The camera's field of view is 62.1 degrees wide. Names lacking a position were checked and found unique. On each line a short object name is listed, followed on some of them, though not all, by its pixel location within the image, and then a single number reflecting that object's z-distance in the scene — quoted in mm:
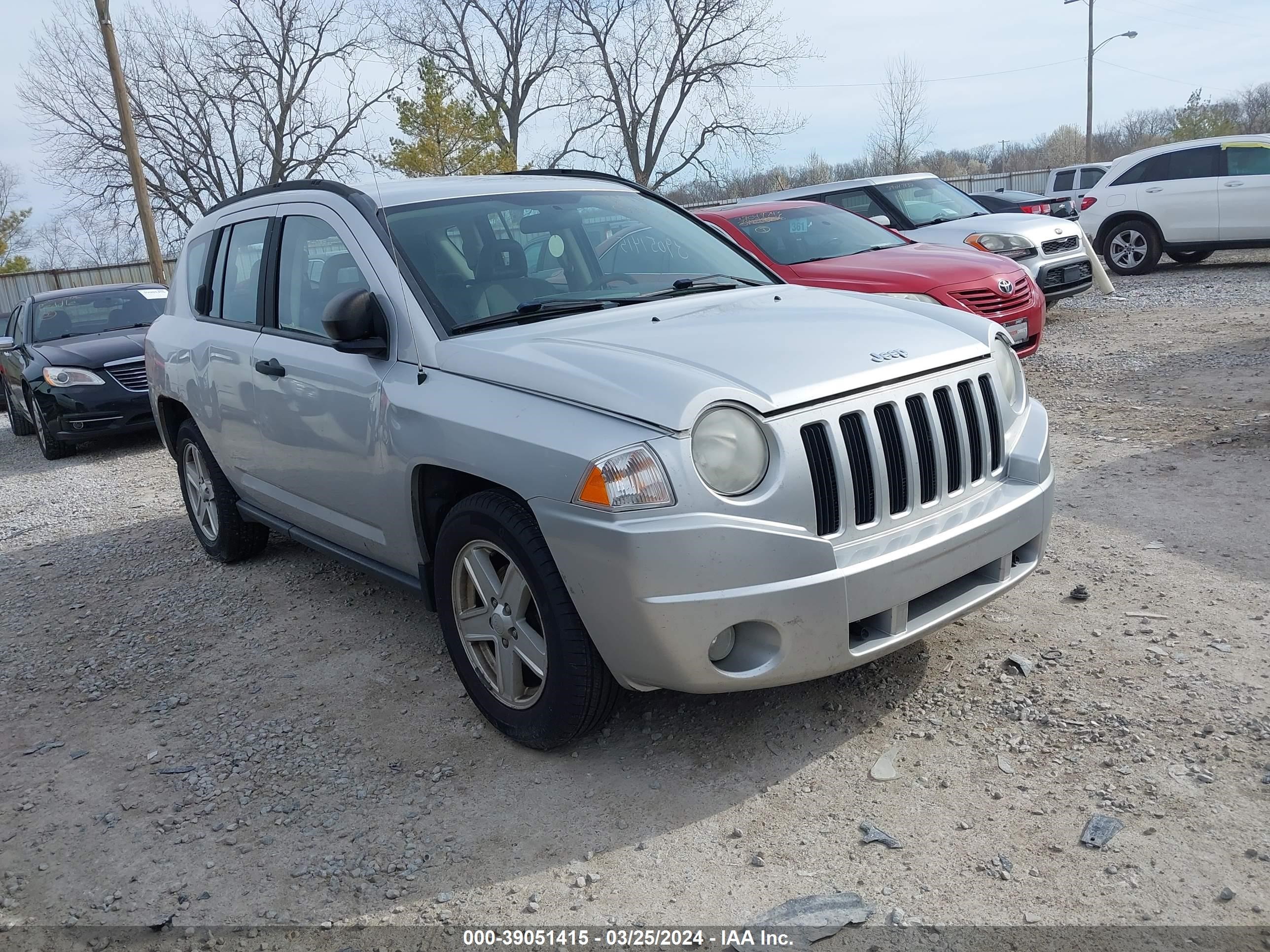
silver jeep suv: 2867
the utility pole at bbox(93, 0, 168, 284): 17078
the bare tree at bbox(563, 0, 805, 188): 41188
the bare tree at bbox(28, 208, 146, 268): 38562
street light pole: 39938
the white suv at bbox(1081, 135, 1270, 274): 13711
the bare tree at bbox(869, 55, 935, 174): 44625
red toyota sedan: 8007
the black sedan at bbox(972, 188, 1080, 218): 18844
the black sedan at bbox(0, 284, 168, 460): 10125
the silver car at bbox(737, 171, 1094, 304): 10594
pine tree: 27234
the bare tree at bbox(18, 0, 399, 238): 37625
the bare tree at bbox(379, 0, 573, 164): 42438
